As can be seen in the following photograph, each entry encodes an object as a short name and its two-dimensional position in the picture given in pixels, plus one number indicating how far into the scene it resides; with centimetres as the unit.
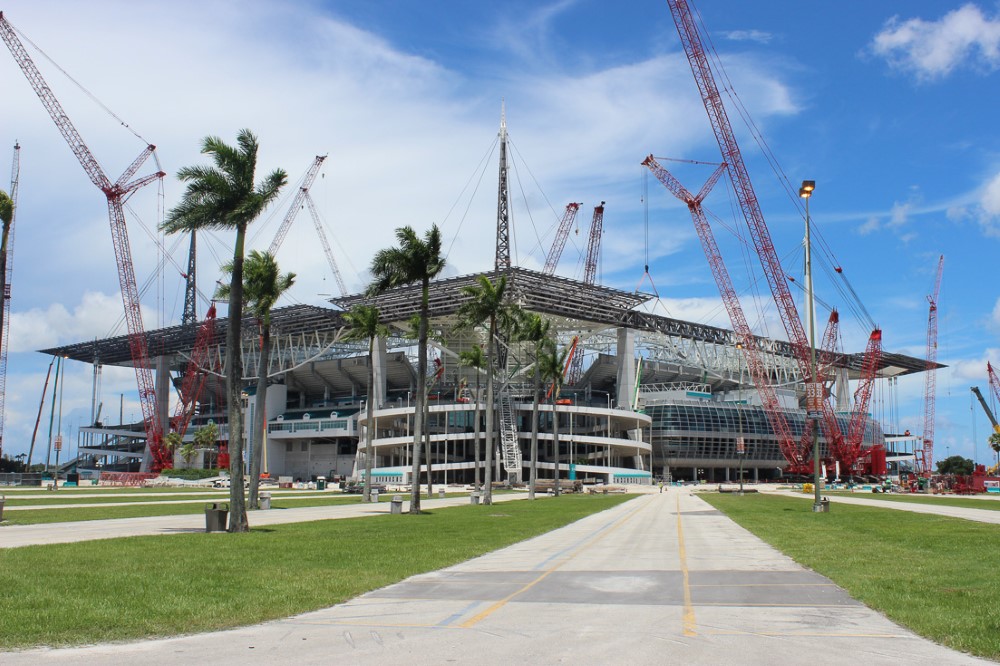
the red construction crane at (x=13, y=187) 6347
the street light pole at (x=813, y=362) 4492
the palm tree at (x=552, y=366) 8031
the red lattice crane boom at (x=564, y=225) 16912
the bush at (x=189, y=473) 11556
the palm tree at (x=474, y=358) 7088
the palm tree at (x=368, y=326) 6159
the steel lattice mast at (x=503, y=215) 14025
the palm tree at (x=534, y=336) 7088
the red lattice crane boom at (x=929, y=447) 15588
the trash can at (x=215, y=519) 2866
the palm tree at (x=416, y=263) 4709
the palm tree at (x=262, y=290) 4822
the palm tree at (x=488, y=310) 5656
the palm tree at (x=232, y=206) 3053
